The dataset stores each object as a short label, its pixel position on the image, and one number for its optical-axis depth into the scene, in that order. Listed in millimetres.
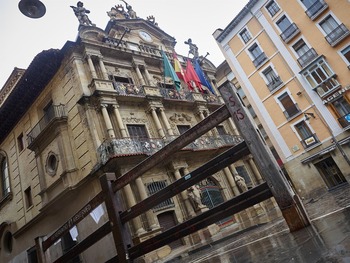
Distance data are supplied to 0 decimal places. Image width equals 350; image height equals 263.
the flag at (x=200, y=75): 18022
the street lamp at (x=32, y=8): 5302
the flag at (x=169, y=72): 16541
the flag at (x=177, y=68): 17797
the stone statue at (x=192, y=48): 22906
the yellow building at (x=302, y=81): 20328
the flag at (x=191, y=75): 17875
